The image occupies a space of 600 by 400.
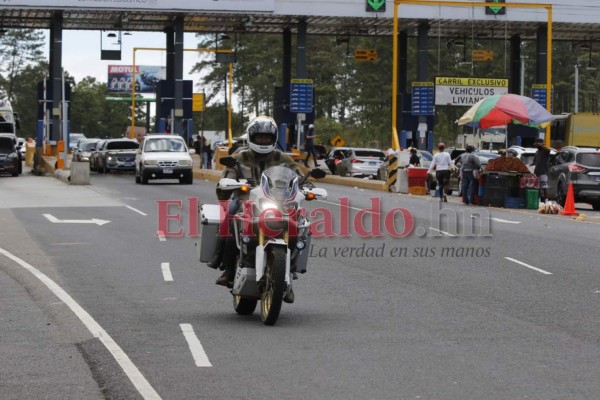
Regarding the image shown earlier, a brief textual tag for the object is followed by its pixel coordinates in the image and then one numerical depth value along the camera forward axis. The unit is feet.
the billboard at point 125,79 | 526.16
